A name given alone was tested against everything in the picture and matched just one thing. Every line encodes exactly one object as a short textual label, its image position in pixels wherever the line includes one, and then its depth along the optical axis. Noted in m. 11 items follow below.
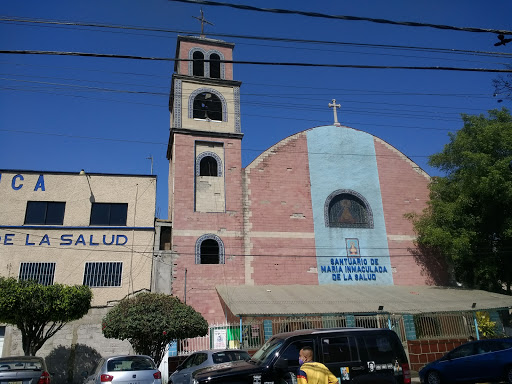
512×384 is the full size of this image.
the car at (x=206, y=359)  11.42
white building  19.30
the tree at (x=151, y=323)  14.12
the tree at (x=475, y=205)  21.33
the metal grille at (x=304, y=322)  17.09
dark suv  7.84
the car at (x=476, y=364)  11.39
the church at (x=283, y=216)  20.44
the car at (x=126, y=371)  10.46
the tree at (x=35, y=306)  14.41
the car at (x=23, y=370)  9.51
